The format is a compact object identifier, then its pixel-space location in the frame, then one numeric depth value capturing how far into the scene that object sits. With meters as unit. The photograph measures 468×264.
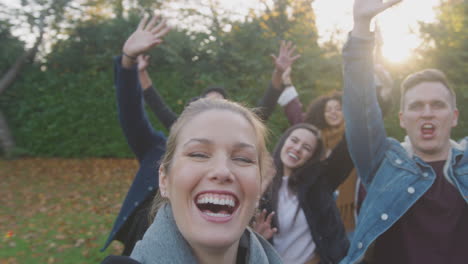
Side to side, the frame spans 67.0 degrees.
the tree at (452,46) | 6.89
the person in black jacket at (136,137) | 2.49
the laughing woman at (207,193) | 1.30
